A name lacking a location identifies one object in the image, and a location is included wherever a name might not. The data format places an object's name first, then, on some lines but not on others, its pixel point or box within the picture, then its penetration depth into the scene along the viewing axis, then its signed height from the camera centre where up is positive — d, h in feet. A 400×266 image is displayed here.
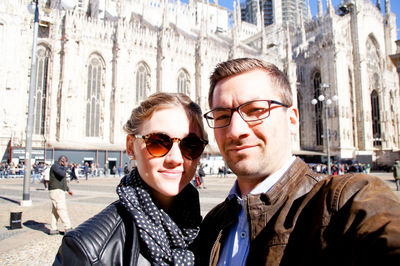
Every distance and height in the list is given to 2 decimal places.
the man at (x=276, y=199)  2.27 -0.51
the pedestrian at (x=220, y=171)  73.54 -5.47
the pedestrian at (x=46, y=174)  34.20 -2.71
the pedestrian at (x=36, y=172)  54.75 -3.93
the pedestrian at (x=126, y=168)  66.52 -3.97
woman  3.47 -0.82
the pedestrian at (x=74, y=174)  50.61 -4.03
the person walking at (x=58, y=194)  16.43 -2.58
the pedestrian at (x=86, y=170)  58.48 -3.83
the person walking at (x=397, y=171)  35.96 -2.95
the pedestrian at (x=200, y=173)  40.47 -3.30
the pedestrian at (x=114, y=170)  68.32 -4.54
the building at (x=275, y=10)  164.04 +90.13
